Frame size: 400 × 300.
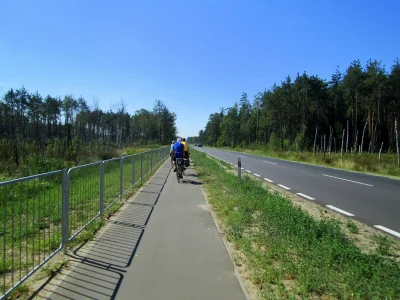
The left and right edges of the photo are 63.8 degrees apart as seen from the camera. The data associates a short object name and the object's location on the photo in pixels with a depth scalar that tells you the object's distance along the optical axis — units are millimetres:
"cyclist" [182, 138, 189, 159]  16106
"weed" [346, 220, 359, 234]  6518
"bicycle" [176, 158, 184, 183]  14164
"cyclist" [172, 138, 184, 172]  14547
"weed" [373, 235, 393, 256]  5211
